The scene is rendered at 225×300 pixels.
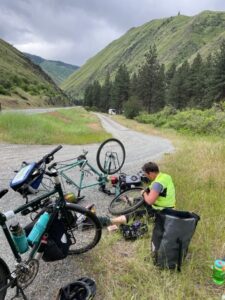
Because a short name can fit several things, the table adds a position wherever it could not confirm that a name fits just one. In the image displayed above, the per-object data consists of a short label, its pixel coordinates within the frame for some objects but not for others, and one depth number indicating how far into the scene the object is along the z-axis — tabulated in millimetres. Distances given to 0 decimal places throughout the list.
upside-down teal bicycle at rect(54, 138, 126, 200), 7219
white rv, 78800
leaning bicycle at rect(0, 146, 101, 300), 3240
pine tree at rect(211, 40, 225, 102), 47656
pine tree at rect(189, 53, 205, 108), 56938
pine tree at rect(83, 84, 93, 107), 109438
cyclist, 4914
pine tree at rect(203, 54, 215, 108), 49169
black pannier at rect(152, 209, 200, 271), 3795
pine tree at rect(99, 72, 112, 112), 97375
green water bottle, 3771
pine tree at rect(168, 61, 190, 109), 61072
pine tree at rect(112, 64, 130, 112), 78312
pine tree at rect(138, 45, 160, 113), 67375
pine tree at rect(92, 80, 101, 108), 104875
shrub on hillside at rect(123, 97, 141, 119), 59125
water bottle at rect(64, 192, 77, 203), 5889
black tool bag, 4879
